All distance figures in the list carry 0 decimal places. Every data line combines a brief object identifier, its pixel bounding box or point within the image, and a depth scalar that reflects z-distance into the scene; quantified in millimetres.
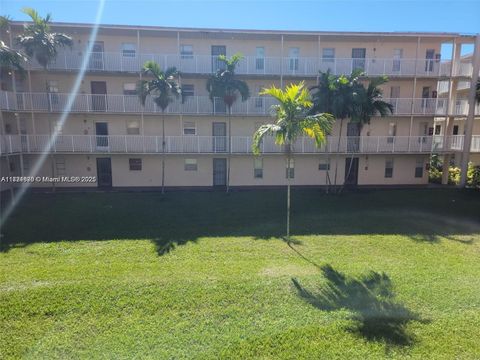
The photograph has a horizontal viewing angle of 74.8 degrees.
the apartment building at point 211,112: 19125
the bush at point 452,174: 21406
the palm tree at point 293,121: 10648
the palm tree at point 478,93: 20683
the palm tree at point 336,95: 17094
